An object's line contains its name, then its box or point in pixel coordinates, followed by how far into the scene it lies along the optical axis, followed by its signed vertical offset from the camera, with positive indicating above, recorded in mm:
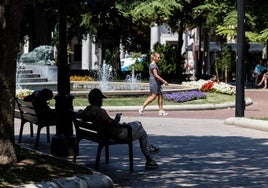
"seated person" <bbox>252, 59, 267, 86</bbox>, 42684 -228
